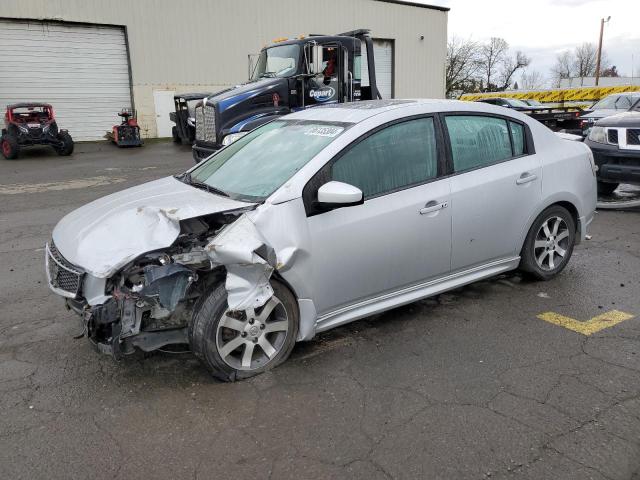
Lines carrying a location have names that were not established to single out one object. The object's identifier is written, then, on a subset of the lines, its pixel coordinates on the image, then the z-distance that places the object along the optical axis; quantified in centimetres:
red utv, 1530
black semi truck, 1002
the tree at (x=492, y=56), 7012
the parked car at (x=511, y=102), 2184
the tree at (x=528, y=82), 8306
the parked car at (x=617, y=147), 774
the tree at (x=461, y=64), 5217
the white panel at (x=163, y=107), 2175
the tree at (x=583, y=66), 8531
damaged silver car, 311
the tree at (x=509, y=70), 7650
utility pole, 4966
